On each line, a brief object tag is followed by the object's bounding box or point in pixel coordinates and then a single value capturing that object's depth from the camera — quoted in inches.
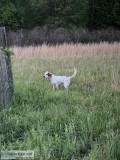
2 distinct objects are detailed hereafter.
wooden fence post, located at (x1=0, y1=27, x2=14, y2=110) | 240.5
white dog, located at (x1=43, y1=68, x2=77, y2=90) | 307.0
